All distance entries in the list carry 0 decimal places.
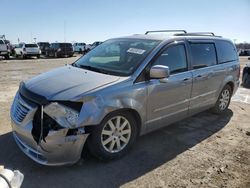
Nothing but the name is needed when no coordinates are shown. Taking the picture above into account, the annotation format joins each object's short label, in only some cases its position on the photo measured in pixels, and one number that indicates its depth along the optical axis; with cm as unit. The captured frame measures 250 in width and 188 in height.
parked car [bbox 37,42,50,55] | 2249
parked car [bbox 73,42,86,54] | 2820
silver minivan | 236
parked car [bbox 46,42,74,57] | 2041
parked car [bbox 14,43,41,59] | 1878
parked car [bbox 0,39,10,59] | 1690
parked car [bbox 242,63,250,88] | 744
